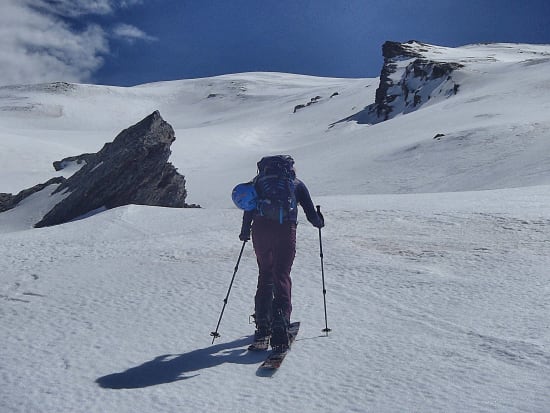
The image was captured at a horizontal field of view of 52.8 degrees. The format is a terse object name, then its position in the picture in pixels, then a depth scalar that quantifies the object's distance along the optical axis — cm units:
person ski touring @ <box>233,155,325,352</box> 536
